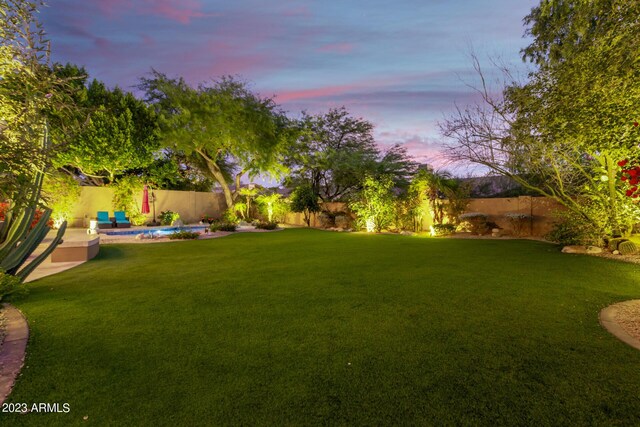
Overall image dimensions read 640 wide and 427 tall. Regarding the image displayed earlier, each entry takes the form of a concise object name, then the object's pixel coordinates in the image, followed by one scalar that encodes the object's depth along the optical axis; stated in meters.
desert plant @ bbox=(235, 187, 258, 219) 19.95
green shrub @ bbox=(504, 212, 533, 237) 12.43
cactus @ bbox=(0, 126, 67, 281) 4.68
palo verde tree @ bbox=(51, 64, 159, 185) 16.80
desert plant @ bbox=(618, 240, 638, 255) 7.90
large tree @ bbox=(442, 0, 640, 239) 3.58
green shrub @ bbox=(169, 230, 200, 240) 12.81
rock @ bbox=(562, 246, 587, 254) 8.65
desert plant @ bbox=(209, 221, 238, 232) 15.77
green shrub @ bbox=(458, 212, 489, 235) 13.27
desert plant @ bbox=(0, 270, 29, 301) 4.35
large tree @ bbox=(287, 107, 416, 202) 22.30
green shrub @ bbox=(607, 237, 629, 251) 8.29
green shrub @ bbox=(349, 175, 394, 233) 15.74
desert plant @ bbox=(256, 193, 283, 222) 20.28
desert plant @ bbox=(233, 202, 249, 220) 20.12
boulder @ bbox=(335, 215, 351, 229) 18.47
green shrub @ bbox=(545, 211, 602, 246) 8.77
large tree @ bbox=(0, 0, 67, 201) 2.99
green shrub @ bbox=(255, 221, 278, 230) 17.92
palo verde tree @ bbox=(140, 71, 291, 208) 18.58
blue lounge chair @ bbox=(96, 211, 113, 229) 16.02
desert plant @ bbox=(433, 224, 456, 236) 13.57
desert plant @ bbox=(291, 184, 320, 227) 20.36
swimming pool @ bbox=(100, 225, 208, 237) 14.24
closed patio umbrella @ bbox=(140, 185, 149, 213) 16.69
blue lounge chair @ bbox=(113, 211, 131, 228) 16.74
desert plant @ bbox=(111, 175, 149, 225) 18.20
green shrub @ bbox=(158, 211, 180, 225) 18.94
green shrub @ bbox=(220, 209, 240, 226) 19.82
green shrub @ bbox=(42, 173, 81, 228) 15.16
